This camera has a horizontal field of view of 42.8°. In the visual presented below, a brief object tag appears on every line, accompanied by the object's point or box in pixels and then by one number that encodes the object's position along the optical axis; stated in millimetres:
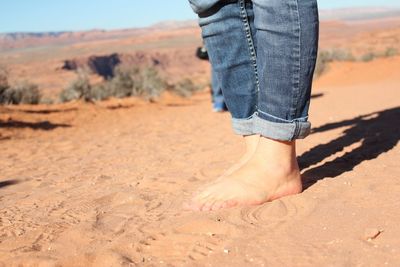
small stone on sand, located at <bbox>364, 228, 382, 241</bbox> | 1370
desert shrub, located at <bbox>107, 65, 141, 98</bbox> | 12641
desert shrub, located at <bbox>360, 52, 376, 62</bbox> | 17200
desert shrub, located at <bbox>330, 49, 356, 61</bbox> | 18425
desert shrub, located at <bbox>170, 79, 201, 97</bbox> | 13578
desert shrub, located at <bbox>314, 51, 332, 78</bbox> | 15491
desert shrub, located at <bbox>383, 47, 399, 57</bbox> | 17733
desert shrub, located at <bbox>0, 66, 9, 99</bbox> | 9726
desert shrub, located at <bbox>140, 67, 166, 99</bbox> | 12375
